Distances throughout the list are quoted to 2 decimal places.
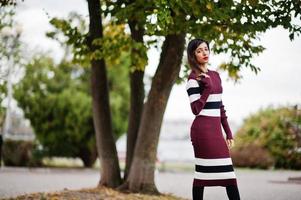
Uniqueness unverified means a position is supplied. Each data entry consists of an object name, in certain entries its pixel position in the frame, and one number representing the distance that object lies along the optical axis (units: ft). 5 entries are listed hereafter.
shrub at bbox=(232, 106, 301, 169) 83.41
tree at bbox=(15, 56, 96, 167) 77.82
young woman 17.15
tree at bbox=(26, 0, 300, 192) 27.43
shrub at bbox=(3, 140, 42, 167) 78.95
